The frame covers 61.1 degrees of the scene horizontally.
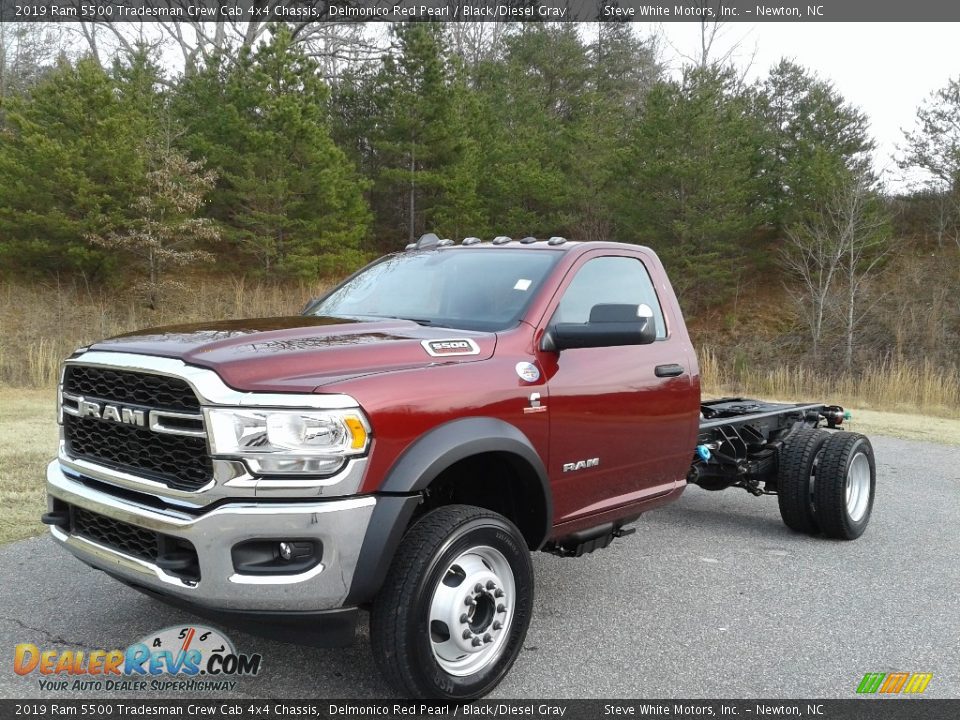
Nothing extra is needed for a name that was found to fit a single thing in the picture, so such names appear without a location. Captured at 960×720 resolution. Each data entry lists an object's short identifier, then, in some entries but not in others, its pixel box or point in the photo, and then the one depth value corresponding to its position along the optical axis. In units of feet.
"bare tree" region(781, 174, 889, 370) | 99.45
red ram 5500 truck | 9.76
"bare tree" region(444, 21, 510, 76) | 131.34
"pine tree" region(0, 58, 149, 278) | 80.23
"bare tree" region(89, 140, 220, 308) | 83.35
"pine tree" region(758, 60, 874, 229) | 104.68
